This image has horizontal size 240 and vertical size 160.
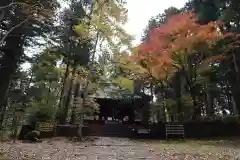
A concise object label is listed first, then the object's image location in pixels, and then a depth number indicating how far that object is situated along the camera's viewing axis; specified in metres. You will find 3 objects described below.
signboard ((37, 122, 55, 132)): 6.94
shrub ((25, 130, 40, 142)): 6.09
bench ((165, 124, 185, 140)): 7.63
